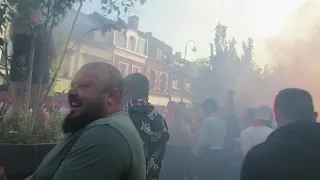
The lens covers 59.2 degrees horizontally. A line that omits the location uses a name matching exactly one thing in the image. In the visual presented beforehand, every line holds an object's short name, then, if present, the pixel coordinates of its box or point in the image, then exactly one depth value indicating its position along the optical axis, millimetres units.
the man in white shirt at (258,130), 3677
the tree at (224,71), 18468
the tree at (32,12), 1788
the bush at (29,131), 1623
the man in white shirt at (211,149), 4263
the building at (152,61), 19523
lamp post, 18785
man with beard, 998
